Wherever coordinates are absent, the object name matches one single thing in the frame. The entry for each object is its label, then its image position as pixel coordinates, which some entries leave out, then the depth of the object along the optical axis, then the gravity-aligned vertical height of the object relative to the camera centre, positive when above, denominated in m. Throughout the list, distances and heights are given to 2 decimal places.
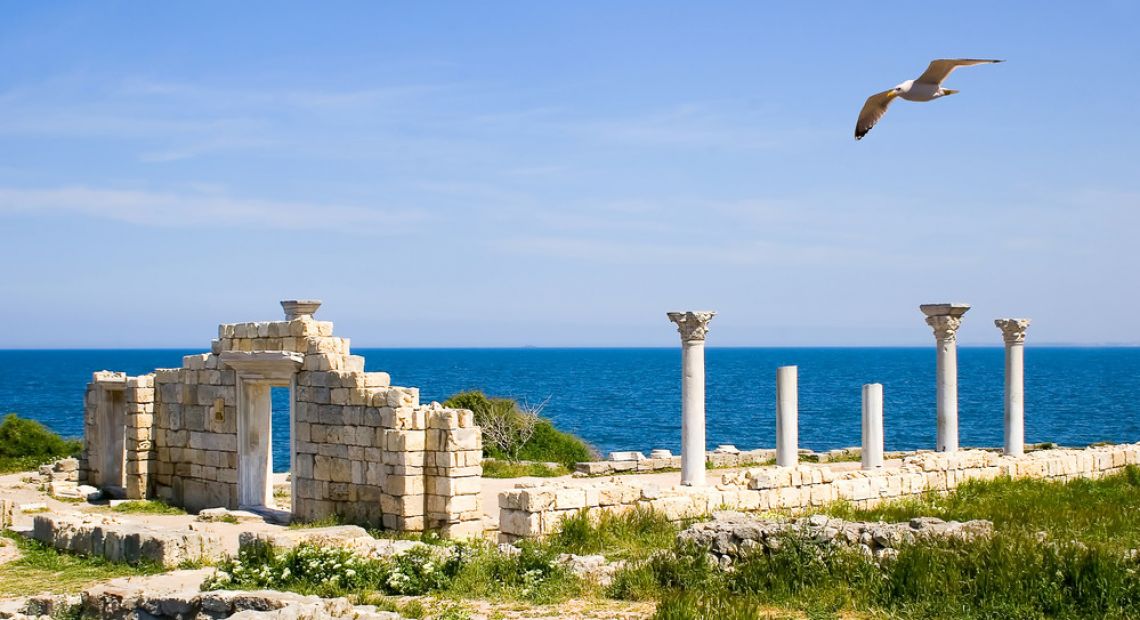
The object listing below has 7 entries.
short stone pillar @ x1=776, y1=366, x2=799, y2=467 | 20.28 -1.24
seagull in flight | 10.49 +2.27
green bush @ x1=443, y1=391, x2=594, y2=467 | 28.98 -2.29
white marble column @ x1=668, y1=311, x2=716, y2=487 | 19.03 -0.85
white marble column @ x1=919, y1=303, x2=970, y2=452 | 22.05 -0.35
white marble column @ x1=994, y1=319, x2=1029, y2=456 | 23.20 -0.78
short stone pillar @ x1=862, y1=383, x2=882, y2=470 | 21.12 -1.46
